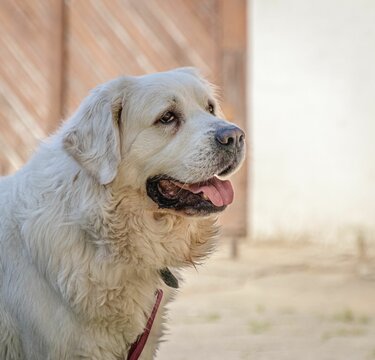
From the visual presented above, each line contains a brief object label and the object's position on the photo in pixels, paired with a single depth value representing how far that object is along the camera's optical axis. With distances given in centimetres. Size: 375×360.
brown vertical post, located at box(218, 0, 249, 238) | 1348
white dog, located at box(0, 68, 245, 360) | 571
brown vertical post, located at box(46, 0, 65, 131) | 1402
